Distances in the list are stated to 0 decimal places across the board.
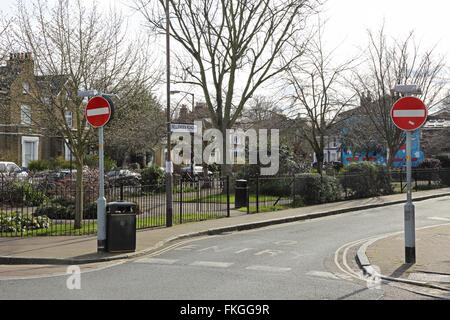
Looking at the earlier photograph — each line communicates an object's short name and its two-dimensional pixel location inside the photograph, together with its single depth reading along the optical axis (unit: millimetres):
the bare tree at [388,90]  29175
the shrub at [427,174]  30836
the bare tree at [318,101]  26647
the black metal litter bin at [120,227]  10203
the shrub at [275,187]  22672
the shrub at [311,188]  22297
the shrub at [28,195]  19484
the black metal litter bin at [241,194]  19625
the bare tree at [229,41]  24844
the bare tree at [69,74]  13445
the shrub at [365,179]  25031
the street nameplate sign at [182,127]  15405
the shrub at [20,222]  13336
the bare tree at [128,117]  14875
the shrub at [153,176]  29406
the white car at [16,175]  21031
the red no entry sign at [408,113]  8805
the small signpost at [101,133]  10195
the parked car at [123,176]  27497
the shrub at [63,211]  16312
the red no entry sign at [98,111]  10234
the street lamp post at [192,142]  29781
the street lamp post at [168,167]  14828
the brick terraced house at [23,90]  13469
